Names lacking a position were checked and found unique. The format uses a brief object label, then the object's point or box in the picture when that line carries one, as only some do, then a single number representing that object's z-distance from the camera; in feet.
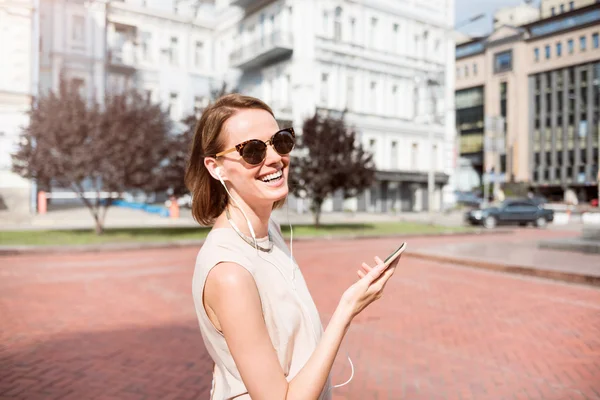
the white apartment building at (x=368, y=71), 116.16
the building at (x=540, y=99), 203.41
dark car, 92.94
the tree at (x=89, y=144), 58.13
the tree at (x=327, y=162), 74.23
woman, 4.77
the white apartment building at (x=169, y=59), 119.65
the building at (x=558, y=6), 165.39
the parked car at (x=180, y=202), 92.99
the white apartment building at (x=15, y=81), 82.07
